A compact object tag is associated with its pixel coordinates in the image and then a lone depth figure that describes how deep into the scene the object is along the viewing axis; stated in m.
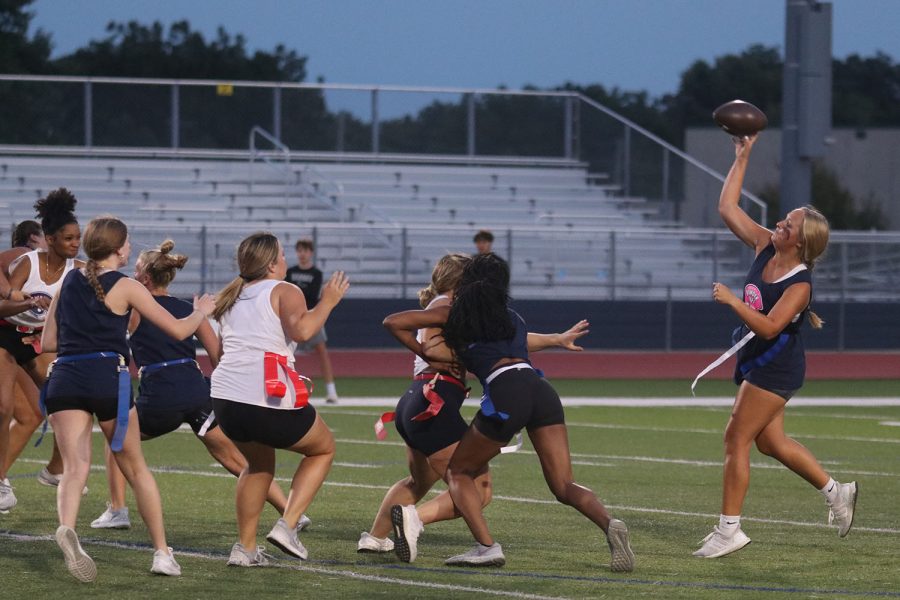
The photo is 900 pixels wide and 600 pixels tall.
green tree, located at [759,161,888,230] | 114.06
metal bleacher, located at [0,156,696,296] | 54.66
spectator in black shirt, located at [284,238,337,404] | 37.78
